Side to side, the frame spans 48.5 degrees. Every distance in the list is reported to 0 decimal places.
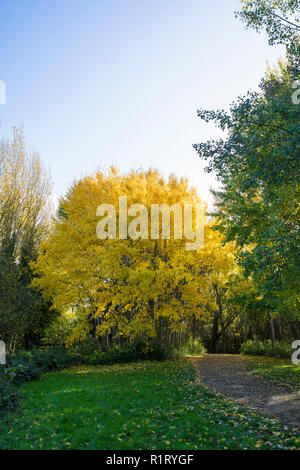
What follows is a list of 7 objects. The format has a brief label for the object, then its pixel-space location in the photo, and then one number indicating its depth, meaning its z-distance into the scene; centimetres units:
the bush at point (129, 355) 1694
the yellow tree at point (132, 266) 1461
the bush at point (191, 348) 2189
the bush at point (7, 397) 821
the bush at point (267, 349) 2014
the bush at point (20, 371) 1154
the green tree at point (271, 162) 649
